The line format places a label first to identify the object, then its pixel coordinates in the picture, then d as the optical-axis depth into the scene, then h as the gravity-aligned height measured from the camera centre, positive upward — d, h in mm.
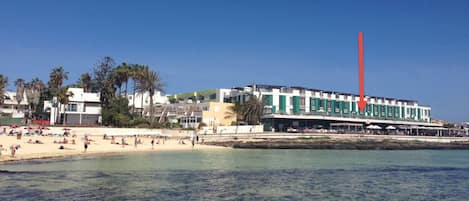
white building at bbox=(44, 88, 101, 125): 79188 +2409
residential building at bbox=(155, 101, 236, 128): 87000 +1919
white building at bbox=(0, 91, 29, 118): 97475 +3849
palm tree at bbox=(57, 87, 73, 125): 73938 +4571
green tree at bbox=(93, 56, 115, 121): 79500 +7257
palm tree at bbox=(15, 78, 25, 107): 100288 +7710
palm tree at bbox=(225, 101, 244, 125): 88419 +2661
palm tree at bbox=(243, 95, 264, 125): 86938 +2837
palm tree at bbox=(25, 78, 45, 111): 93581 +6820
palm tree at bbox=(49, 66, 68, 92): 82062 +8421
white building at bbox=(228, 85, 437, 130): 96438 +4516
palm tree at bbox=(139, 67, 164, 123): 80625 +7631
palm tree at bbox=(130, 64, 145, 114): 79875 +9259
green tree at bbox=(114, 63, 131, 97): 79500 +9044
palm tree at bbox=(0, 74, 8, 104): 80538 +6930
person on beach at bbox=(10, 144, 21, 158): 38969 -2541
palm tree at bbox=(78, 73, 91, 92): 89800 +8552
